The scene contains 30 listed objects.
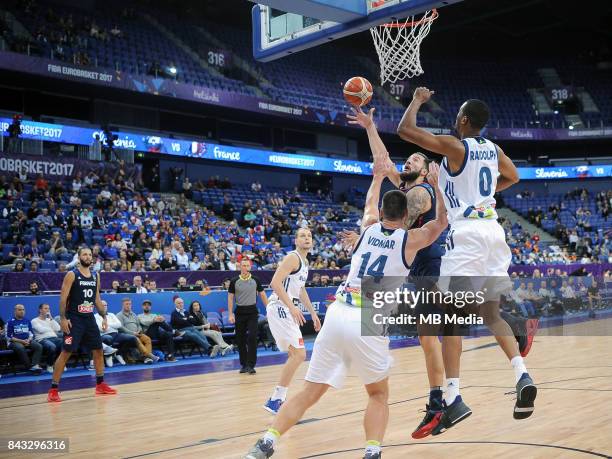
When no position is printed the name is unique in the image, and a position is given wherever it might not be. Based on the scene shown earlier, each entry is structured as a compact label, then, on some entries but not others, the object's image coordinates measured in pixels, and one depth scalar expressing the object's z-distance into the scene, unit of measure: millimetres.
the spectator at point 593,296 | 23781
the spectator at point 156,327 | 13344
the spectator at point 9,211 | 17078
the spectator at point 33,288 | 12820
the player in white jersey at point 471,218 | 4840
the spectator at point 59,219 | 17469
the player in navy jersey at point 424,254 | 5316
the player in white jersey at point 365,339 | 4625
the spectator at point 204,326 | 14086
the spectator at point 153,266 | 16125
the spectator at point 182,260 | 17266
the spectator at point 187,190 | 26797
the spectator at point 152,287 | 14530
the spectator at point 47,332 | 11773
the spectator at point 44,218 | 17138
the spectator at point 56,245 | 15930
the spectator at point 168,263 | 16641
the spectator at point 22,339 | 11539
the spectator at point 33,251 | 15534
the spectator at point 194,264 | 17578
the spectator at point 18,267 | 13972
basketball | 6016
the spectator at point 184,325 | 13805
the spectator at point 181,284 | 15070
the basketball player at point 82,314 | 9336
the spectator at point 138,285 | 14125
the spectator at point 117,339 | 12633
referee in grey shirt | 11875
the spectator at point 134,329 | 12922
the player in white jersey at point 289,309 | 7664
